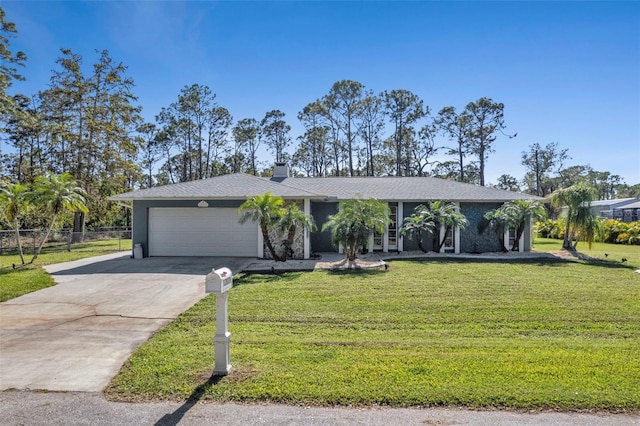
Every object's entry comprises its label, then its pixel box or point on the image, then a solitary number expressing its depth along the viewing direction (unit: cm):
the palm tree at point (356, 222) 1209
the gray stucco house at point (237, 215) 1405
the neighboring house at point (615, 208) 3772
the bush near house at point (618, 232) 2242
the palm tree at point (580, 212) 1464
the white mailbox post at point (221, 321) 388
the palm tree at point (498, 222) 1472
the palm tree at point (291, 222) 1202
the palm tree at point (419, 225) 1448
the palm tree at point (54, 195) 1308
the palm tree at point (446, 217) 1440
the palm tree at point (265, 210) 1173
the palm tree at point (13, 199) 1253
